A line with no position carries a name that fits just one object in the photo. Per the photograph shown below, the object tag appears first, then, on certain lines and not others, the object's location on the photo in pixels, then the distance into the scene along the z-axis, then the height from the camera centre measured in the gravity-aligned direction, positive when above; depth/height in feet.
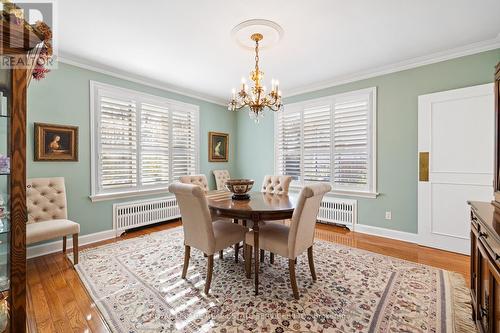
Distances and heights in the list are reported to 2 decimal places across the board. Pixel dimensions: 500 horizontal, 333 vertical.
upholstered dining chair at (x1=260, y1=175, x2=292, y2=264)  10.64 -0.92
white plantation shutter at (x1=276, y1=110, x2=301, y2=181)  14.84 +1.49
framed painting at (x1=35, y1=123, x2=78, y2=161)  9.31 +1.01
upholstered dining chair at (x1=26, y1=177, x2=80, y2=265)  7.90 -1.88
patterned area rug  5.43 -3.80
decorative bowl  8.70 -0.85
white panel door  9.03 +0.23
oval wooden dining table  6.63 -1.33
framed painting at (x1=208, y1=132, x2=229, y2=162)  16.45 +1.43
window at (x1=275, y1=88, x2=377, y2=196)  12.18 +1.45
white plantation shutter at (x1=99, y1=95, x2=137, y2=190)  11.32 +1.21
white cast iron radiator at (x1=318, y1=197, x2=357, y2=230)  12.62 -2.70
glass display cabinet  3.71 +0.11
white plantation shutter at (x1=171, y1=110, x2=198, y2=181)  14.48 +1.52
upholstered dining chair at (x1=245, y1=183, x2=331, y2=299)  6.27 -2.14
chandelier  7.95 +2.51
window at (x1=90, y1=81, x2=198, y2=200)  11.20 +1.42
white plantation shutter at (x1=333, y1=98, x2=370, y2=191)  12.28 +1.20
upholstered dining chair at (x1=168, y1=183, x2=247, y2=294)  6.44 -1.98
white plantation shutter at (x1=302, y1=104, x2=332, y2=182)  13.55 +1.42
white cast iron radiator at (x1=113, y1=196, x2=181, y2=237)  11.73 -2.68
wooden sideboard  3.62 -1.94
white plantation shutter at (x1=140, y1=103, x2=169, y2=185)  12.91 +1.26
